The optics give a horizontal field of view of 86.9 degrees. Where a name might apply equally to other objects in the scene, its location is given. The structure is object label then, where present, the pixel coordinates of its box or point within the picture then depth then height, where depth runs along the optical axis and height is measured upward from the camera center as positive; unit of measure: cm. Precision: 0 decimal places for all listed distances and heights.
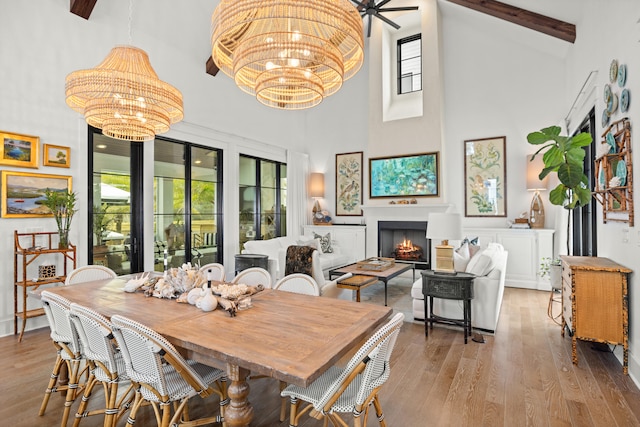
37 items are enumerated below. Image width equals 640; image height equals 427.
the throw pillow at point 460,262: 402 -60
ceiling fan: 511 +311
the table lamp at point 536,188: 584 +42
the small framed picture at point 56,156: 401 +71
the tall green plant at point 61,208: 376 +8
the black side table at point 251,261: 527 -75
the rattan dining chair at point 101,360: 180 -82
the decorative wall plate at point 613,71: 299 +126
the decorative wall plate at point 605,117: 326 +92
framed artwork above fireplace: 666 +76
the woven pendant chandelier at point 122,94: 252 +93
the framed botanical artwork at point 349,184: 795 +70
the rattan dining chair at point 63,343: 204 -82
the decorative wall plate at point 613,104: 303 +98
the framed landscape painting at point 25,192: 371 +26
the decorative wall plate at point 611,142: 297 +62
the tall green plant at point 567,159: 341 +54
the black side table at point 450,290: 350 -83
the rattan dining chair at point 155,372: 158 -79
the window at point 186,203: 544 +19
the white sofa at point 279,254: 552 -73
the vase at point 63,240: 384 -29
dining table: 146 -62
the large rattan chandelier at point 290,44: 179 +99
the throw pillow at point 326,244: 717 -66
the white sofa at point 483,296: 367 -93
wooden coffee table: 451 -84
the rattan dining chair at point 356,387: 154 -86
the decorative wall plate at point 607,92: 317 +114
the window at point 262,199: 700 +33
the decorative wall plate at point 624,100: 276 +92
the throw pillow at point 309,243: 587 -52
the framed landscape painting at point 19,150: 368 +73
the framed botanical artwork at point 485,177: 636 +67
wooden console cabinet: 271 -77
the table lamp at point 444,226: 348 -14
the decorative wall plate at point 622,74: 280 +115
